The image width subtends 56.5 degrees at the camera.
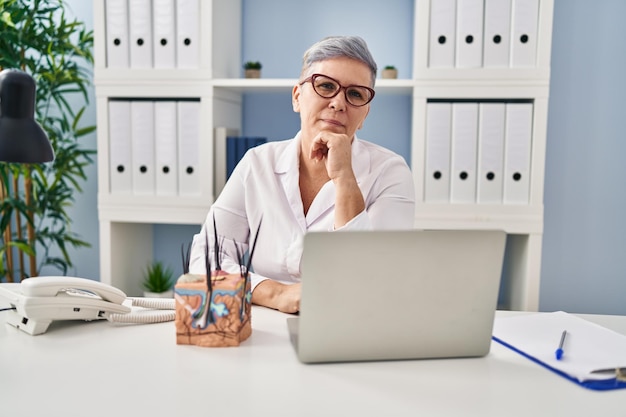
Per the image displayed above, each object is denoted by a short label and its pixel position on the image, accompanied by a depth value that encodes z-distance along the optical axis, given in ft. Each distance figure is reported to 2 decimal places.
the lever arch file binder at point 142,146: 7.21
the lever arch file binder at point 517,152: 6.73
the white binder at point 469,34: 6.64
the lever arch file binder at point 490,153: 6.75
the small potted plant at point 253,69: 7.41
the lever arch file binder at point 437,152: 6.81
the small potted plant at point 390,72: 7.20
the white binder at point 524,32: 6.59
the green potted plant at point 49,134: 7.64
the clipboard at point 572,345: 2.82
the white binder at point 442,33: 6.68
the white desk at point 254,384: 2.45
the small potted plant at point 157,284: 7.90
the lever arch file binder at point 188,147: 7.14
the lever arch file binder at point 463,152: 6.77
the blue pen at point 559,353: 3.05
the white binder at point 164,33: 7.02
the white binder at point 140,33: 7.06
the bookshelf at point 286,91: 6.71
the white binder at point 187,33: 6.97
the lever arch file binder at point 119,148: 7.25
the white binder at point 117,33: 7.11
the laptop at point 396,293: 2.81
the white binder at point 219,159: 7.22
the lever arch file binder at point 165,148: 7.18
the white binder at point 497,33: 6.63
